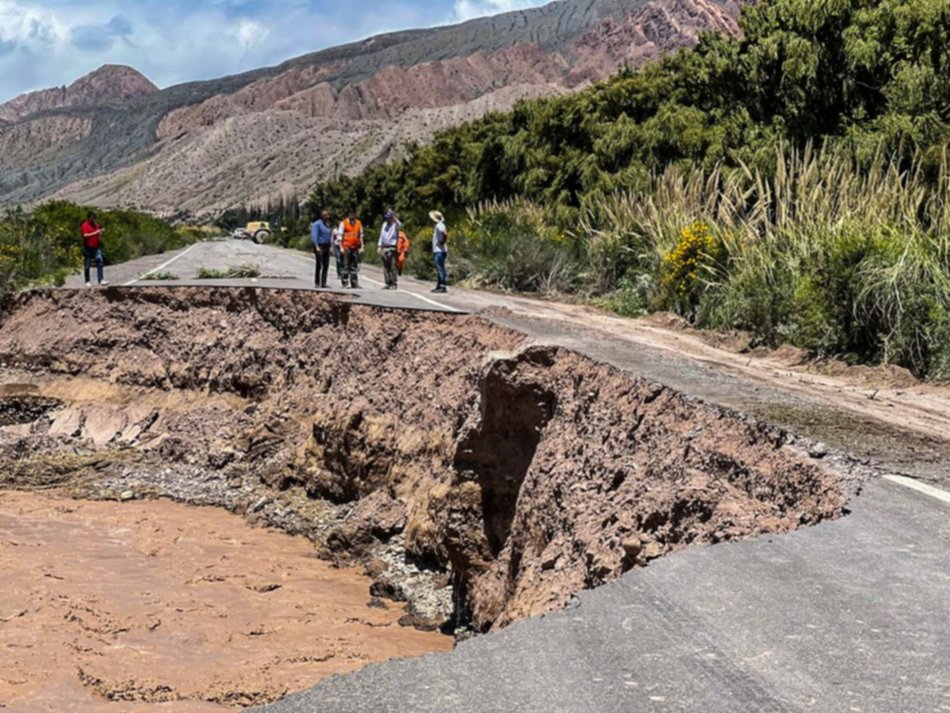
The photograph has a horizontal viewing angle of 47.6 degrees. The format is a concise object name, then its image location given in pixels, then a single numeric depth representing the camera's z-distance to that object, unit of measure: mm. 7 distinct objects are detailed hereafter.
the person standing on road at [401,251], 24081
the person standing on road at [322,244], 23016
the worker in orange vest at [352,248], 22953
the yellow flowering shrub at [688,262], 17812
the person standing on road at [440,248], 22953
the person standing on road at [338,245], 25925
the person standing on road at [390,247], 23203
